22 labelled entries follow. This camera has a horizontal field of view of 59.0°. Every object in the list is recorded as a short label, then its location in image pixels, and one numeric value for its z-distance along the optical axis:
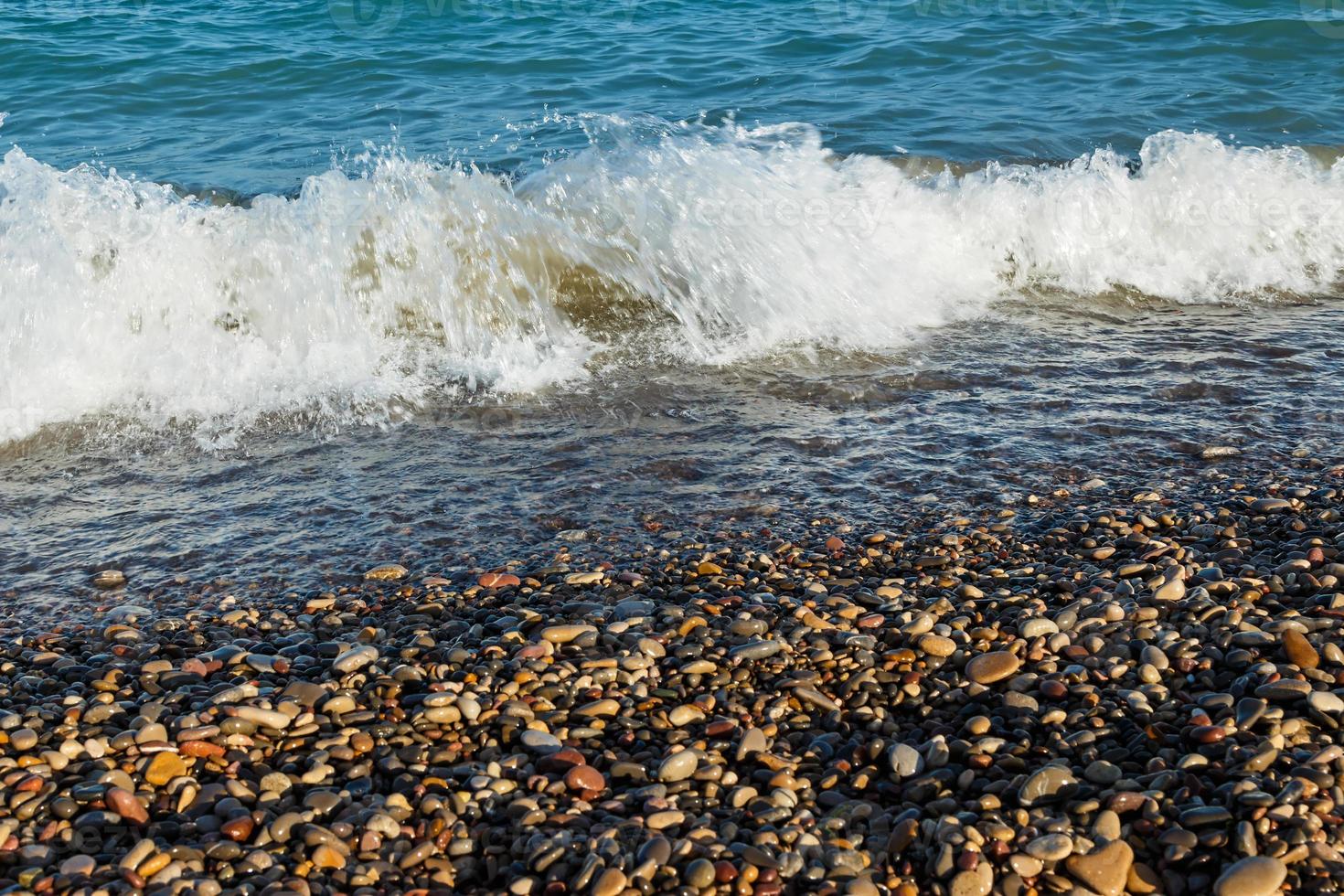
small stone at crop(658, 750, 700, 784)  3.07
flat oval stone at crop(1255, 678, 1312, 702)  3.19
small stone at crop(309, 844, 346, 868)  2.75
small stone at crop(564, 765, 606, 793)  3.02
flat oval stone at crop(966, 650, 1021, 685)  3.46
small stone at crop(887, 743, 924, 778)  3.06
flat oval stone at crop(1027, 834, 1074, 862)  2.70
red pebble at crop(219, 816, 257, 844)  2.83
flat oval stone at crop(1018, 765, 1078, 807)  2.90
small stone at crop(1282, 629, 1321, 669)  3.36
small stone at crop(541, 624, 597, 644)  3.72
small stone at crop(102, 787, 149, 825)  2.89
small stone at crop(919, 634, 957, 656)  3.60
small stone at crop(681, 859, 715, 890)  2.67
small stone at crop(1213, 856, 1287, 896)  2.56
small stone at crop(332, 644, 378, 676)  3.61
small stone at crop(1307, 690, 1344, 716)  3.12
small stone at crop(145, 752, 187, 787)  3.04
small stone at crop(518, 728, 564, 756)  3.18
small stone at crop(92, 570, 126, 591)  4.42
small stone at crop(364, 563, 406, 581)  4.40
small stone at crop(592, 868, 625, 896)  2.64
